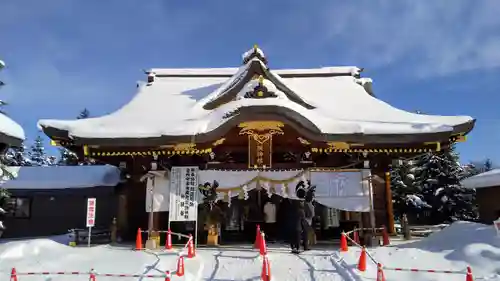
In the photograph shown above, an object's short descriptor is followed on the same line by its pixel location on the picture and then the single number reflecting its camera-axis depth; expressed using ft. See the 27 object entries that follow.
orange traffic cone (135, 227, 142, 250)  38.03
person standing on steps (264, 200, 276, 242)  46.68
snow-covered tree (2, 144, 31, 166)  99.71
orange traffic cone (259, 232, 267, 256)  32.28
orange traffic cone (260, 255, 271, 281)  25.53
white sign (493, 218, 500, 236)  29.21
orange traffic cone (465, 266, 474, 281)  21.09
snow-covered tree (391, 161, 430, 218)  82.84
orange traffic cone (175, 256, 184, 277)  26.32
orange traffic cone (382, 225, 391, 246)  40.88
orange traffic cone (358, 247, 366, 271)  27.38
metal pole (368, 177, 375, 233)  40.11
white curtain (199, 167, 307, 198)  41.19
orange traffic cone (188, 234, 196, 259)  32.04
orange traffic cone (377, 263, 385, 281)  22.41
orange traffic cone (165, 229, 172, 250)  37.01
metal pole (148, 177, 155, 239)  40.37
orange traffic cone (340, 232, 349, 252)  33.86
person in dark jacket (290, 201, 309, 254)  34.99
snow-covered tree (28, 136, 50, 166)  128.16
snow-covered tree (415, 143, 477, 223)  78.74
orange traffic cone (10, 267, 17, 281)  23.78
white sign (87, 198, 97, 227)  36.24
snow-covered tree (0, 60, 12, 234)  38.96
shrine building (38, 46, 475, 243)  40.04
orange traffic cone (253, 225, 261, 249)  36.81
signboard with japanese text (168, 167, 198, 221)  39.96
